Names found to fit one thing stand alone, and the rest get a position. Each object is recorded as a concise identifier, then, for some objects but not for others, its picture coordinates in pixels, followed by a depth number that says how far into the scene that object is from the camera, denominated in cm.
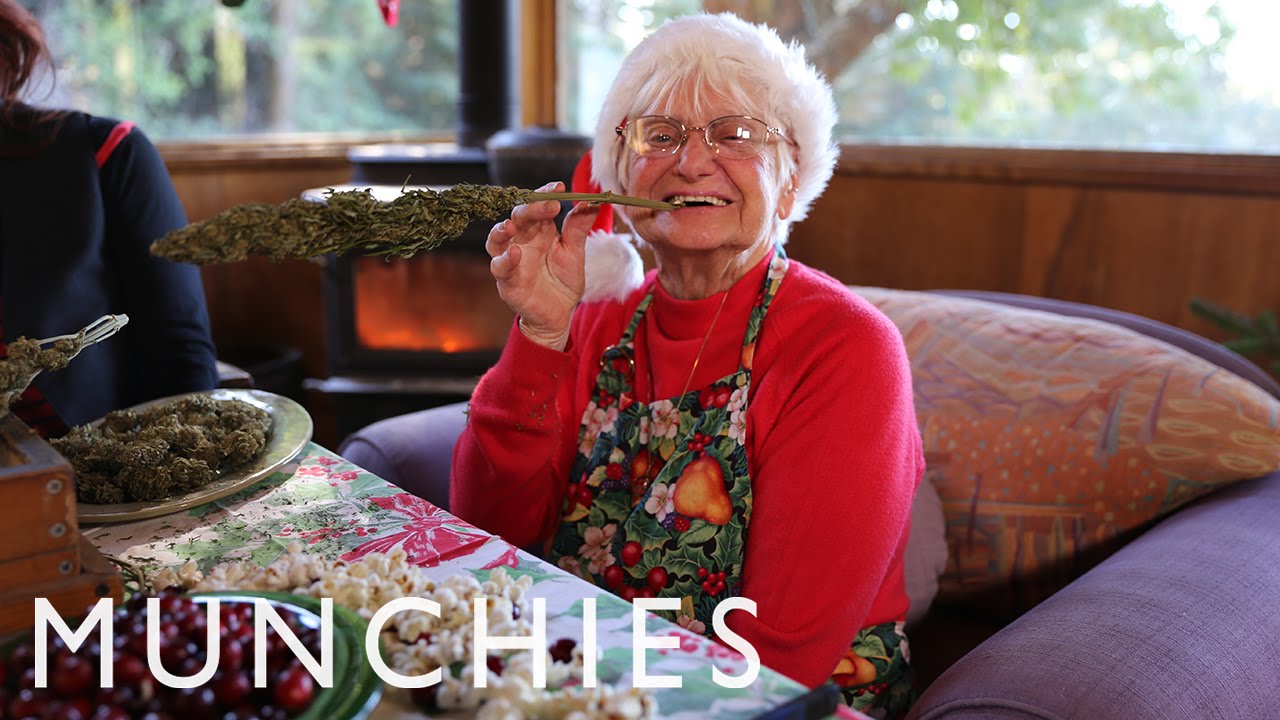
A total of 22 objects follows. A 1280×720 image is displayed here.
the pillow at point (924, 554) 167
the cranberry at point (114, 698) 69
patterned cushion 161
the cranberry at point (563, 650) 84
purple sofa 111
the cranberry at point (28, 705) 68
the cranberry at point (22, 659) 73
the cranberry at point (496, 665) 81
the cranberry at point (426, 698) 78
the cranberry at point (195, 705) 68
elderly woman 131
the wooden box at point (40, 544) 84
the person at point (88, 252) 171
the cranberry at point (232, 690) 70
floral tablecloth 80
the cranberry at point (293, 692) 70
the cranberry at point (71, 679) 70
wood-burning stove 321
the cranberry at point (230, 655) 72
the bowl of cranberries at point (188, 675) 69
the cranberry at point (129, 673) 71
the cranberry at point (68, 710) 67
